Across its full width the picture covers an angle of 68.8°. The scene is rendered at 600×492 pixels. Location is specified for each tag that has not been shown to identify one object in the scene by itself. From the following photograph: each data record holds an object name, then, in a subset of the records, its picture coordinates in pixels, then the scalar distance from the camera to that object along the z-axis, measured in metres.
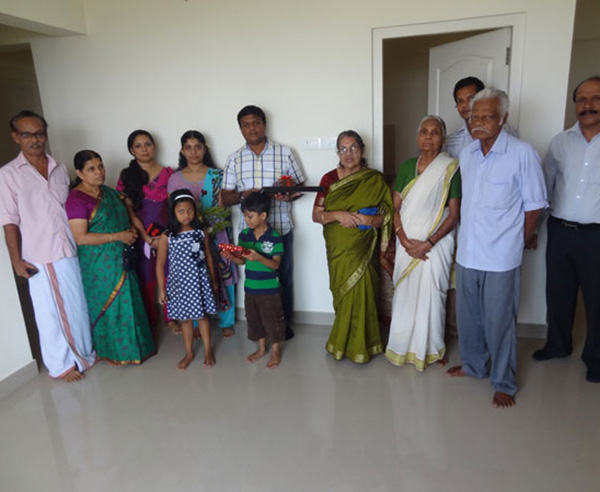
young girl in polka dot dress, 2.70
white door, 2.75
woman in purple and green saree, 2.65
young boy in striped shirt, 2.63
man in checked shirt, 3.01
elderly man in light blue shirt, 2.08
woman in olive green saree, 2.60
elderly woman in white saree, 2.43
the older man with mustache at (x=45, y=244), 2.55
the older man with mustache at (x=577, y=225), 2.26
